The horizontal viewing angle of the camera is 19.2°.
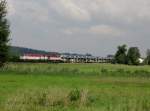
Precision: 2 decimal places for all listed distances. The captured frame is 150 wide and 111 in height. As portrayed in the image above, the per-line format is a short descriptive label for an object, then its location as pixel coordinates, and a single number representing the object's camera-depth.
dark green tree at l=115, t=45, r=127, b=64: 180.75
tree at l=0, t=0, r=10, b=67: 66.12
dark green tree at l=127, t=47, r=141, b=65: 179.93
